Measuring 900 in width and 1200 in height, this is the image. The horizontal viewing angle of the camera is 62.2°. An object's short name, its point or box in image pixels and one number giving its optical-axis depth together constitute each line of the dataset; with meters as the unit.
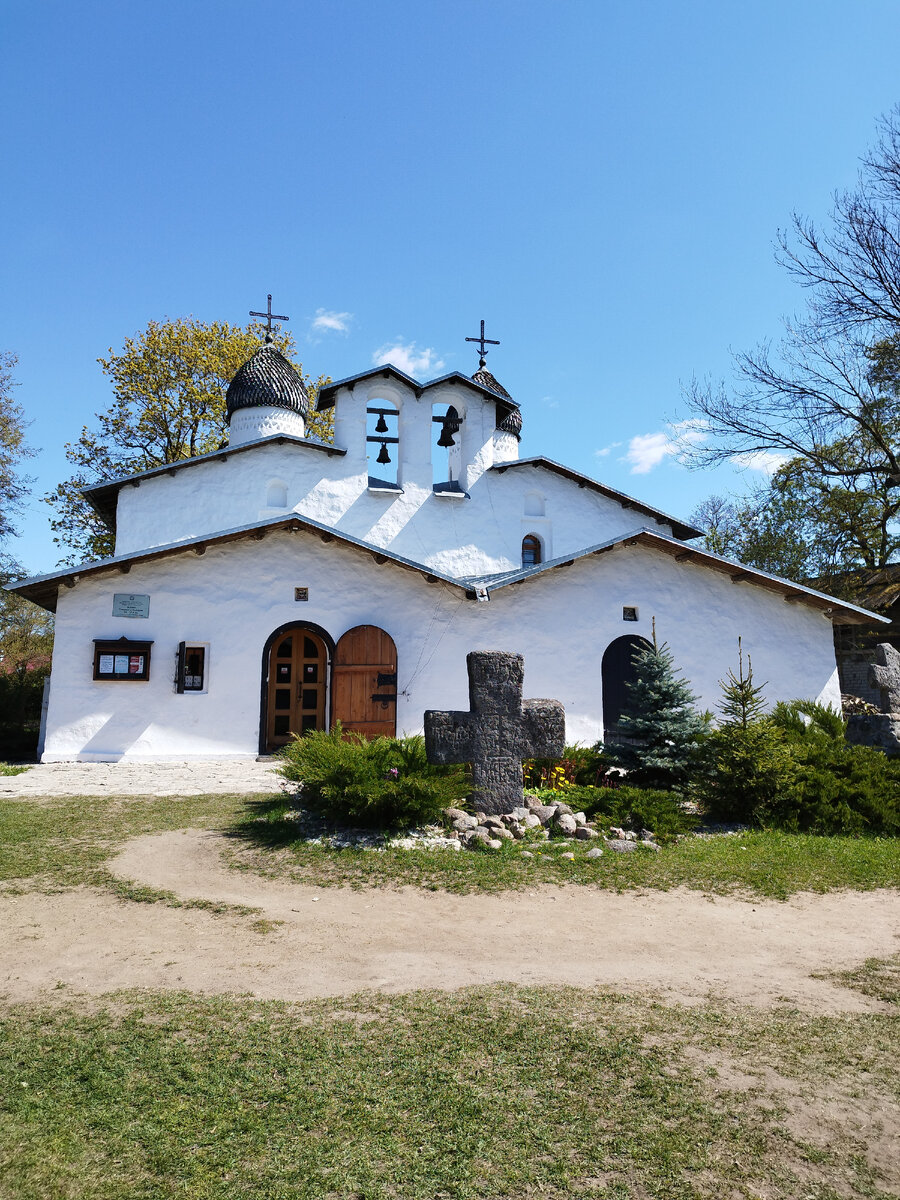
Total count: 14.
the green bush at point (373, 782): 7.47
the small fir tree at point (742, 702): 9.11
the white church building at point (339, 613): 13.40
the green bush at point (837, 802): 8.42
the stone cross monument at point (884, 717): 10.48
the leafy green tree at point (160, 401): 28.67
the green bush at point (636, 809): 7.86
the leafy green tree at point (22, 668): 17.72
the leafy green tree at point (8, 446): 26.47
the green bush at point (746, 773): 8.48
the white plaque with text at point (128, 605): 13.36
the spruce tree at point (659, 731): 9.41
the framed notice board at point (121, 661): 13.19
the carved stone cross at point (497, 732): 8.22
